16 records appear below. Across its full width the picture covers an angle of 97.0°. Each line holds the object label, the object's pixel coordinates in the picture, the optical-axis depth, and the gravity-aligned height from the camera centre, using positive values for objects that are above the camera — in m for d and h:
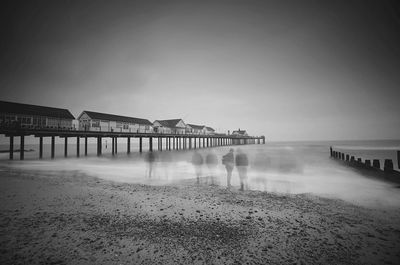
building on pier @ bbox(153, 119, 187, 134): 51.28 +3.81
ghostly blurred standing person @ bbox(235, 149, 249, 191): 10.69 -1.74
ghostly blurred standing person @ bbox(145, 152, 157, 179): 14.81 -2.91
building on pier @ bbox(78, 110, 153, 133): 32.88 +3.45
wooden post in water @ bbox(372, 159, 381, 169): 13.94 -2.32
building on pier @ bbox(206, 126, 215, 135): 80.76 +3.67
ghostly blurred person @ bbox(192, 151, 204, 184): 15.24 -2.75
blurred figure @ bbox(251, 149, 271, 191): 11.91 -3.10
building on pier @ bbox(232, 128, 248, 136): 101.62 +2.48
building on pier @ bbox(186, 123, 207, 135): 61.32 +3.54
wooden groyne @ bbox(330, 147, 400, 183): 11.41 -2.82
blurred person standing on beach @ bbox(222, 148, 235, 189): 11.13 -1.56
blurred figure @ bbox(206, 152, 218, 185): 12.38 -2.96
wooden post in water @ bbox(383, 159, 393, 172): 11.91 -2.13
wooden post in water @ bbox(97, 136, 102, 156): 31.75 -0.76
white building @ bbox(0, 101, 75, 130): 24.70 +3.89
